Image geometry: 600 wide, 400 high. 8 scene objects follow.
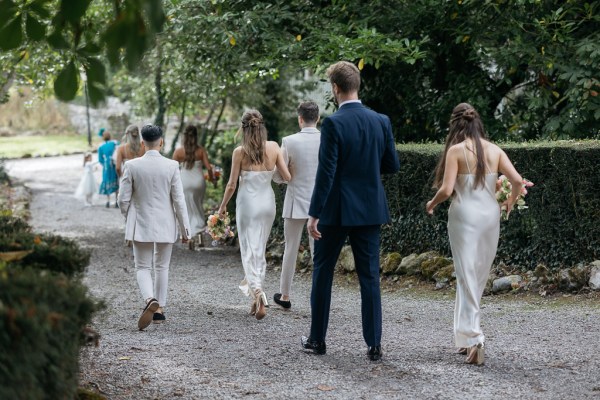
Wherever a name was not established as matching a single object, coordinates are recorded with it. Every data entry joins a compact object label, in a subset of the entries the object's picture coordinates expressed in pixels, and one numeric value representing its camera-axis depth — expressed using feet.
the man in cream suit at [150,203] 29.96
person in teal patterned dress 77.66
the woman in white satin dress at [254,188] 32.12
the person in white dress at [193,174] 50.39
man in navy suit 23.98
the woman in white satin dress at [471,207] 24.06
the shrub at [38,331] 12.75
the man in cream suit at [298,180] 32.04
